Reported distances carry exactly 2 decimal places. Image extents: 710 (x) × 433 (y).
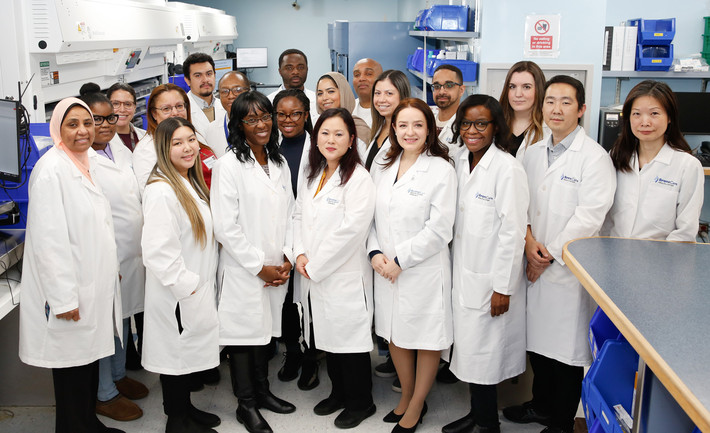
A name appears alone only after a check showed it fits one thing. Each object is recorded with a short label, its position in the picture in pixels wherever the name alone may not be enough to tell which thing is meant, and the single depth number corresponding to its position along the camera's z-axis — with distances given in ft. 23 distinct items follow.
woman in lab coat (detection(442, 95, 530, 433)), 6.94
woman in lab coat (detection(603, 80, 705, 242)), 6.77
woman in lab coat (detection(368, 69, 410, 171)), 8.87
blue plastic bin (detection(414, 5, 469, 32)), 13.00
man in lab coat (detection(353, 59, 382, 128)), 10.94
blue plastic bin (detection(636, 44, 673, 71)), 14.10
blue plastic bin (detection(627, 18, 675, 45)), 13.93
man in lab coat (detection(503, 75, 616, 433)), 7.03
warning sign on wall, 11.51
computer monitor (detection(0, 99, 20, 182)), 7.19
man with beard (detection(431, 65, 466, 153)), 9.43
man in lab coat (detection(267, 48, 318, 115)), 11.29
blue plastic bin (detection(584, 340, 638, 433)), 5.37
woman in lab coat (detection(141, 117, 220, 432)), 6.91
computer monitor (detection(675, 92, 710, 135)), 14.17
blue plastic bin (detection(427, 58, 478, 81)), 11.93
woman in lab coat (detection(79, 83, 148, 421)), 7.72
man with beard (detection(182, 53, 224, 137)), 10.96
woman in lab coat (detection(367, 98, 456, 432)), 7.20
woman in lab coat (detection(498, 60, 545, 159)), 8.48
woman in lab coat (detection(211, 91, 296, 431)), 7.47
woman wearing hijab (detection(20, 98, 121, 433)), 6.42
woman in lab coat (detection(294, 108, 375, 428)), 7.48
